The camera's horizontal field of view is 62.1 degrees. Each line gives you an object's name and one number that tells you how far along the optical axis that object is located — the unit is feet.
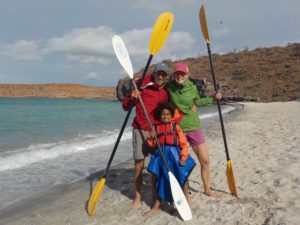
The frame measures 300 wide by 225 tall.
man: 10.04
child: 9.72
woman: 9.99
